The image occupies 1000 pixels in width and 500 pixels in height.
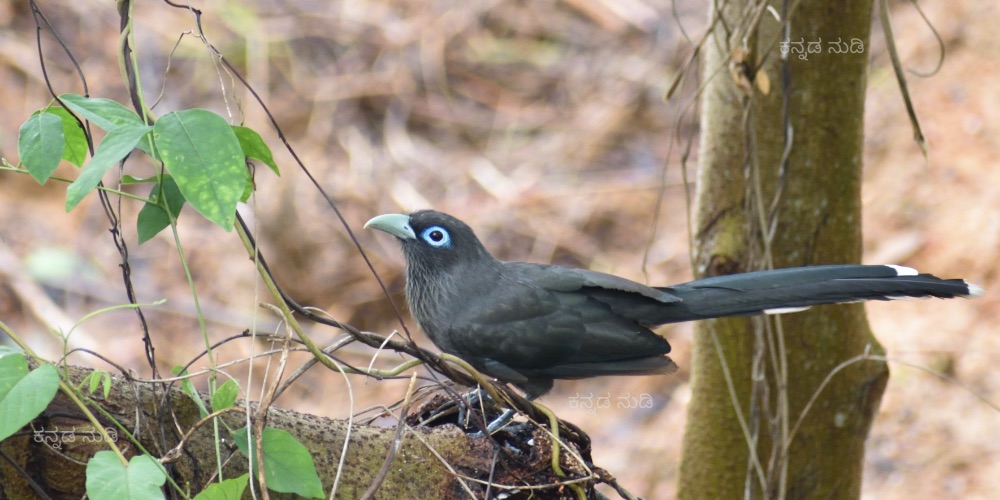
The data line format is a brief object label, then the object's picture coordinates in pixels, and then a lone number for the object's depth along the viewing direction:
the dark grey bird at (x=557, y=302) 10.46
